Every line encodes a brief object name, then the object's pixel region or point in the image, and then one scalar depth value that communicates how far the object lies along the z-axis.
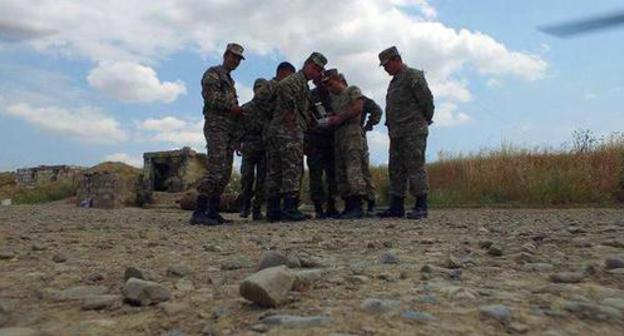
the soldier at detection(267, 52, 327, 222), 7.74
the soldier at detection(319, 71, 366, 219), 8.32
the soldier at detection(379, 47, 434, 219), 8.01
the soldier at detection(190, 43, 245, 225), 7.49
